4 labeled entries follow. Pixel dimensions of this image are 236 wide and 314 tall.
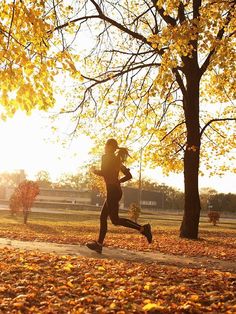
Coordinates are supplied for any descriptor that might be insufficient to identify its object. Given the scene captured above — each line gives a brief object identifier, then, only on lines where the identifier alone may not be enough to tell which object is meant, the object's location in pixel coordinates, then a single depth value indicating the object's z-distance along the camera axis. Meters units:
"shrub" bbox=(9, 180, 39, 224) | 27.28
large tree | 7.27
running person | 7.98
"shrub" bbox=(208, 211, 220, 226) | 35.91
